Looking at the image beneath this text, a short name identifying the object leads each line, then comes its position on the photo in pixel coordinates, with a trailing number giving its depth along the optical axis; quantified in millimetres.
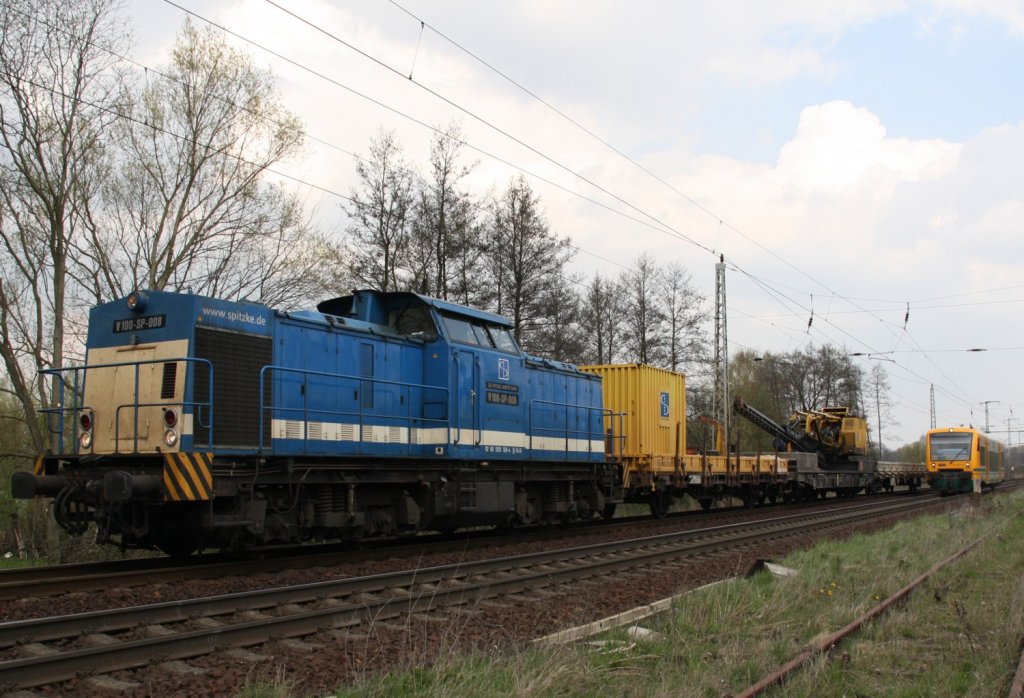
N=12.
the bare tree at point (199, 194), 19844
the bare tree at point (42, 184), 17031
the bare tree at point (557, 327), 24984
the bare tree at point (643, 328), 33156
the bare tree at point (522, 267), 24906
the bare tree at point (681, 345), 34000
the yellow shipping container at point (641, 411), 18781
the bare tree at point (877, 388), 66938
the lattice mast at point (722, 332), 25953
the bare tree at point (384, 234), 22703
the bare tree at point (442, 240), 23500
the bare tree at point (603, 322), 33000
